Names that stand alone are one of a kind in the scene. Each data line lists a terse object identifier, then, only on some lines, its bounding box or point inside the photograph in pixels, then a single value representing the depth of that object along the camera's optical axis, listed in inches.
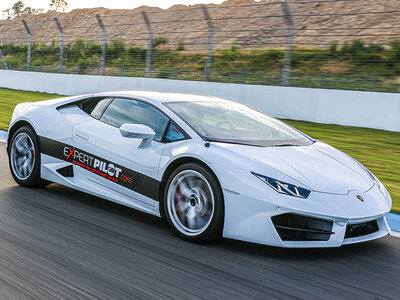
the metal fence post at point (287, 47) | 514.9
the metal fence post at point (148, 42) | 690.1
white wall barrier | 424.5
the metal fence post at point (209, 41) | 603.5
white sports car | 147.6
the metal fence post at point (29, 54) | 904.7
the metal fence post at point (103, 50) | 761.8
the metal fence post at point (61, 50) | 834.7
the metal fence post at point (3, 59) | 1018.5
